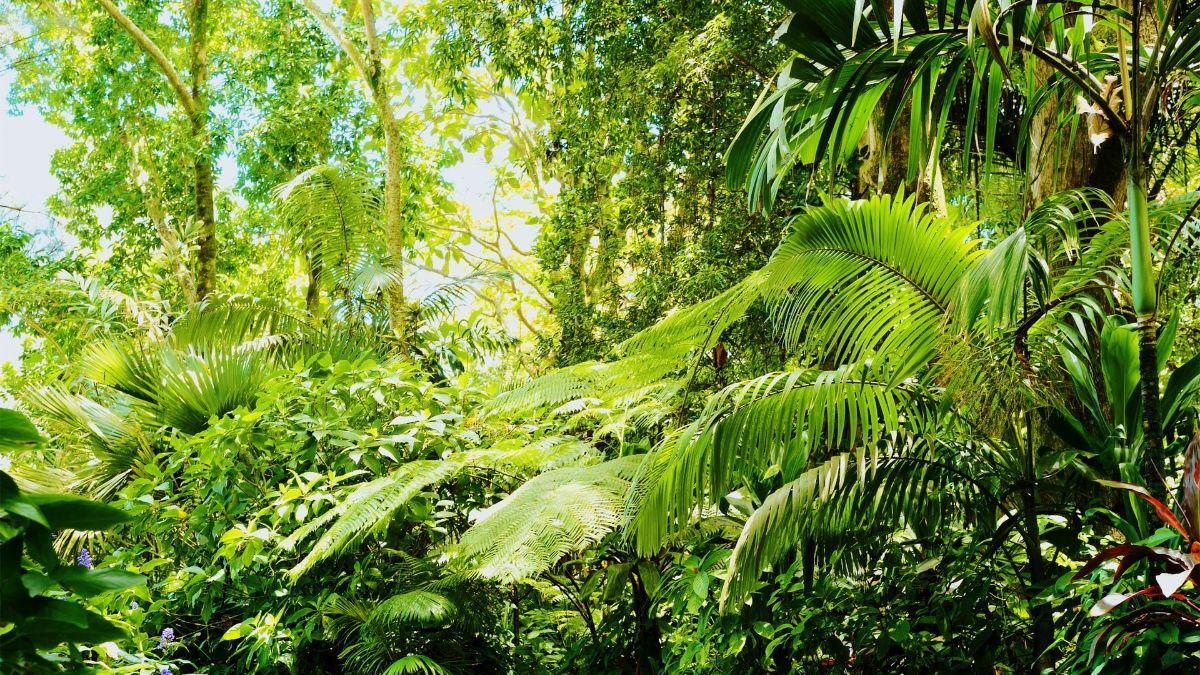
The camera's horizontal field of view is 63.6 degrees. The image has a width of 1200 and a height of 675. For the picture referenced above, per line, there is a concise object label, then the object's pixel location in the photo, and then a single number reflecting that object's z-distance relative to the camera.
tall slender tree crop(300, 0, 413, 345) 7.24
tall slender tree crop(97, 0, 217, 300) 10.57
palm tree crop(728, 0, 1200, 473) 2.50
